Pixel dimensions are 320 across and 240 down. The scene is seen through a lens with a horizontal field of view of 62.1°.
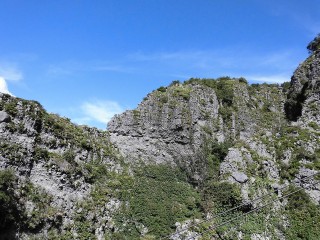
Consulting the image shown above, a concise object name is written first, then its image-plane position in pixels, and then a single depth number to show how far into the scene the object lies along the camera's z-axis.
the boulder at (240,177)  26.23
